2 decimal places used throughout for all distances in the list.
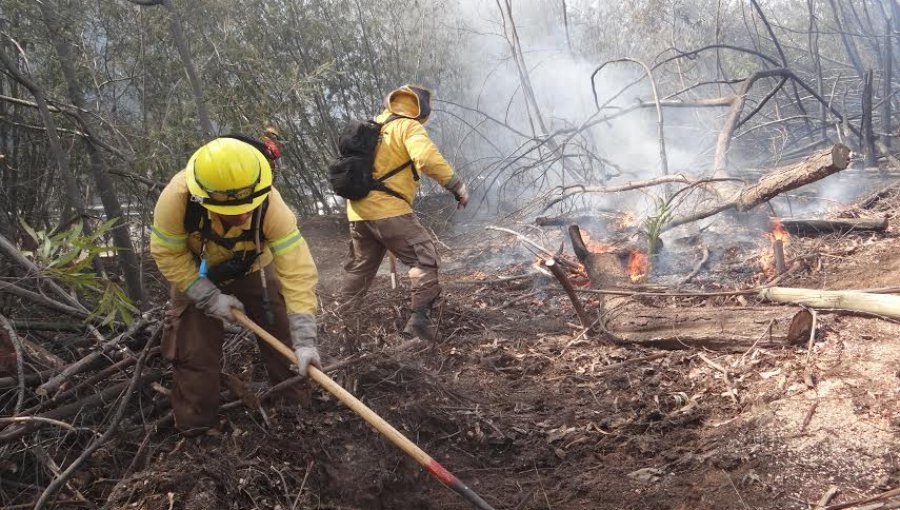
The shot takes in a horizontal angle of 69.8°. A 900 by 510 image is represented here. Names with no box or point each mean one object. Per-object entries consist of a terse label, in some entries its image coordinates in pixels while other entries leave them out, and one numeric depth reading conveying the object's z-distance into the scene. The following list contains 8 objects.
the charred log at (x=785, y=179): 5.42
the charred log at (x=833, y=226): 6.01
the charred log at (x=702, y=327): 4.12
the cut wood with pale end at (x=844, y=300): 3.93
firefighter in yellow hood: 4.91
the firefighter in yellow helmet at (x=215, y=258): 2.96
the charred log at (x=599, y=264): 5.46
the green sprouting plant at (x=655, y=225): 5.89
